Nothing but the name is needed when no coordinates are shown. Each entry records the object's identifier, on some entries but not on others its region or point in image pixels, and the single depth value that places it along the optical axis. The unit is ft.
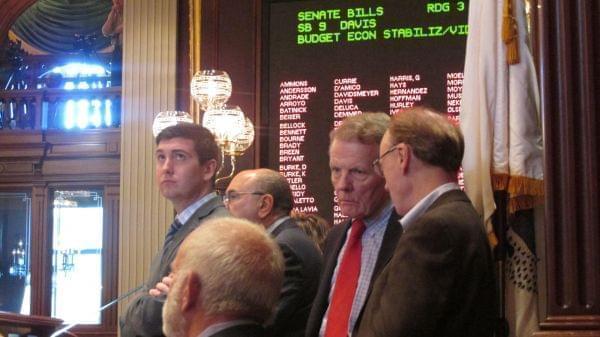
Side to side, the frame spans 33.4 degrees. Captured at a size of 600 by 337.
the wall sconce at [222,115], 19.90
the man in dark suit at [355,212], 8.82
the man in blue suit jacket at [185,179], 10.62
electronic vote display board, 20.86
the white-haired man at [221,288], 6.42
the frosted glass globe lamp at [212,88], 20.47
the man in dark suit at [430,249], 7.04
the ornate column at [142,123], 23.43
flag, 9.54
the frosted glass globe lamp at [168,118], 20.59
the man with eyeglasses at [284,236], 10.40
